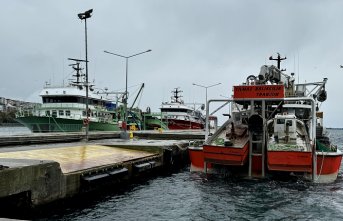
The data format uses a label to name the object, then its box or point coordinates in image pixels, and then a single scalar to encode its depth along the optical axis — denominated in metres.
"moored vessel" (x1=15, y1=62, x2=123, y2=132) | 43.00
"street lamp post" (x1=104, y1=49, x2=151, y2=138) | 34.62
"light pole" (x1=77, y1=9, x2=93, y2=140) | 24.72
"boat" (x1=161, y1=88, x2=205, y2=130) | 69.12
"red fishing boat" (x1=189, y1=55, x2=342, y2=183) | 15.35
